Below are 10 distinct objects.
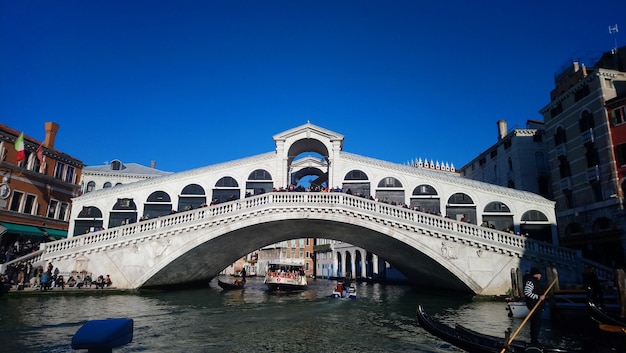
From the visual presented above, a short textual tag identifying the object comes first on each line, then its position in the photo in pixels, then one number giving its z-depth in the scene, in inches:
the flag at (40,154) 1003.3
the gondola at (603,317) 282.7
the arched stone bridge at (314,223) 756.0
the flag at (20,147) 920.9
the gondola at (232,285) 1111.0
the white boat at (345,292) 875.6
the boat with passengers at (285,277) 1063.0
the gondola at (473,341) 274.3
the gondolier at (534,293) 323.9
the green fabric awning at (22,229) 916.7
